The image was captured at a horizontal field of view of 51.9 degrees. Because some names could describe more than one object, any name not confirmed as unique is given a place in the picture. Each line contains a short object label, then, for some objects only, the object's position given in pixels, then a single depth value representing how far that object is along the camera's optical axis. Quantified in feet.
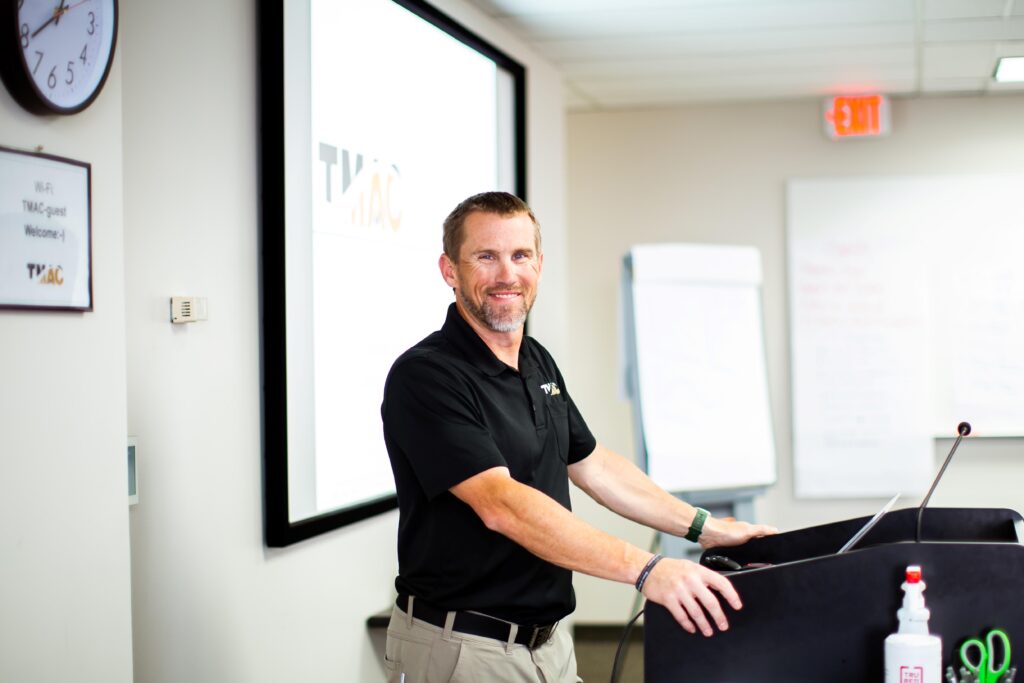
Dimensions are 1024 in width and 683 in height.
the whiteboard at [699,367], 13.50
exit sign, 15.84
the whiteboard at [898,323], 15.75
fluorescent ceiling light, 13.57
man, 5.22
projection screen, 7.29
